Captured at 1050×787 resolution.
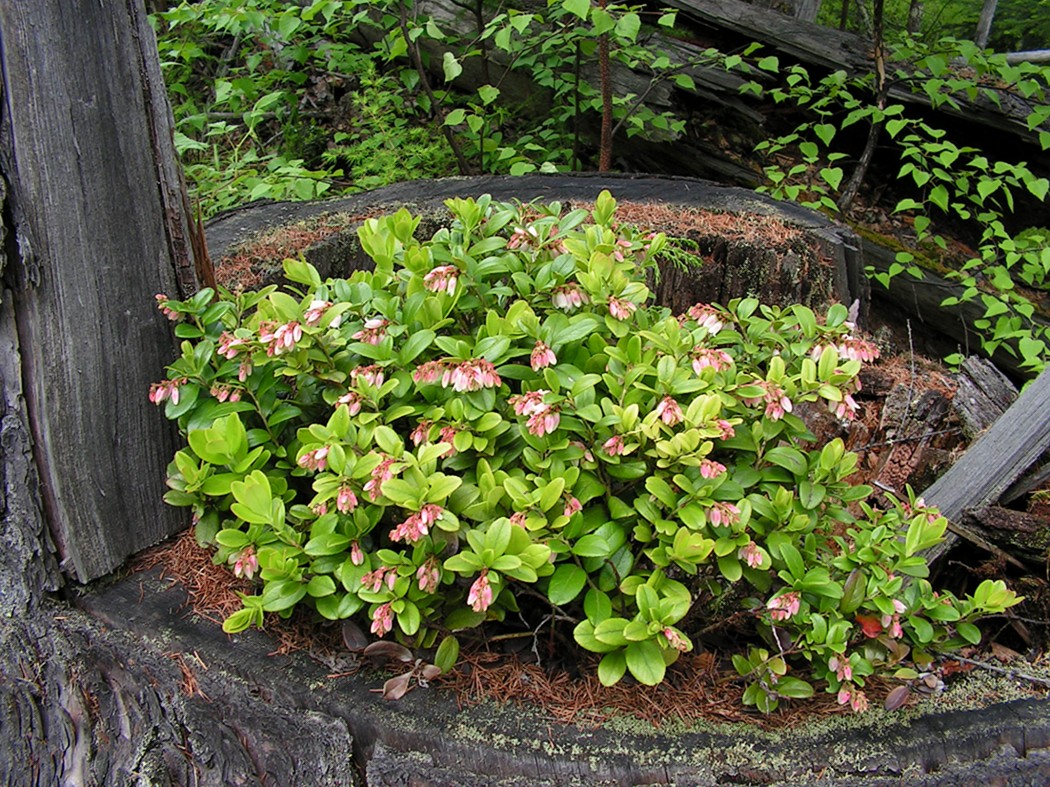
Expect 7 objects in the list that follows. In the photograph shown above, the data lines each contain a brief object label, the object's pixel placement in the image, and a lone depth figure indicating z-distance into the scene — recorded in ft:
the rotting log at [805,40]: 5.59
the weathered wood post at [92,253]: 1.85
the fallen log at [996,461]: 2.36
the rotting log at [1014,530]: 2.25
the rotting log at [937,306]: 5.22
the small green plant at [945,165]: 4.46
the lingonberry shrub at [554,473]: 1.79
